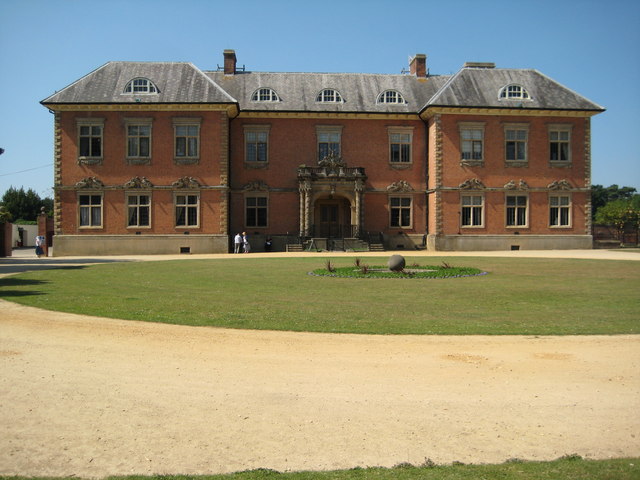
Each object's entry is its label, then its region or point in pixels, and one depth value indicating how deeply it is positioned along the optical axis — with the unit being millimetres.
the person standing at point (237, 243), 39438
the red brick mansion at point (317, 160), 39031
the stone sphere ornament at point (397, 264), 22000
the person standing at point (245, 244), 39812
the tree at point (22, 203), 76062
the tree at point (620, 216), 51381
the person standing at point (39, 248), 37719
